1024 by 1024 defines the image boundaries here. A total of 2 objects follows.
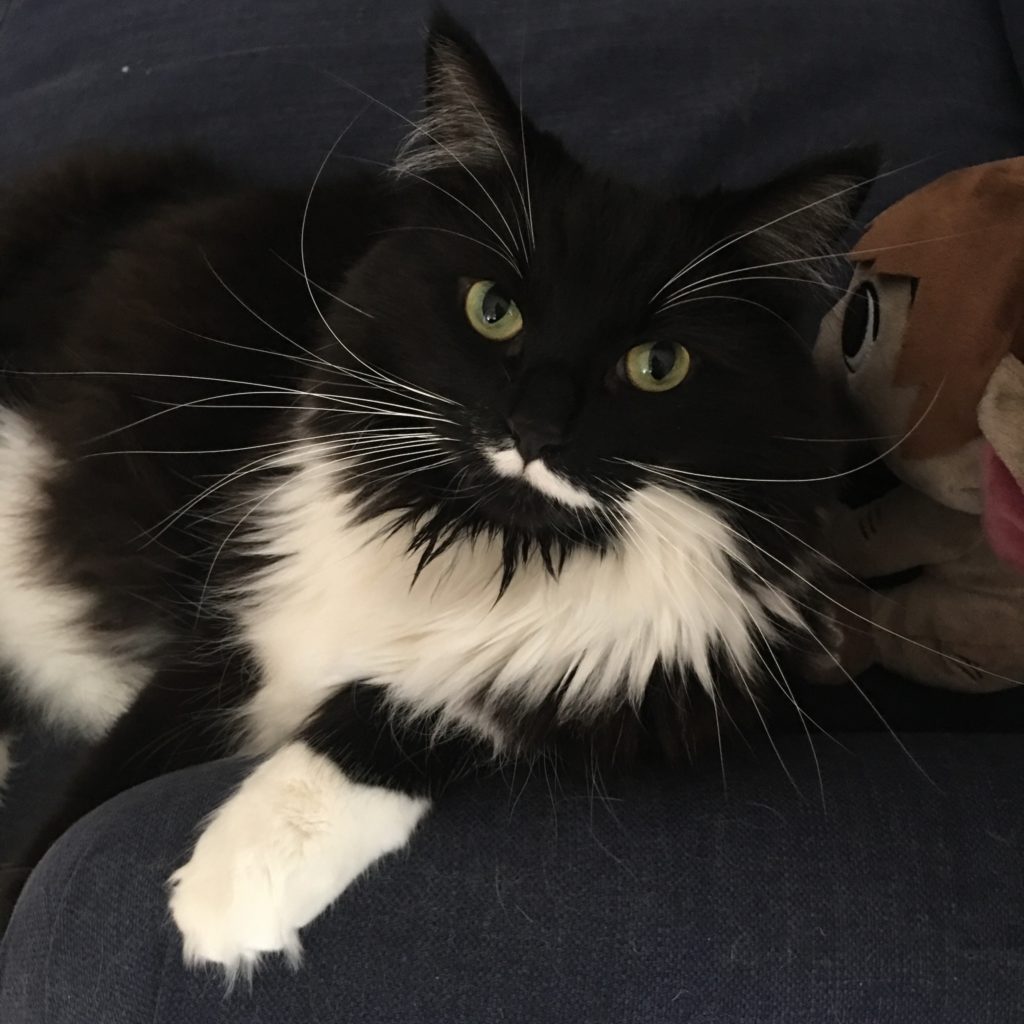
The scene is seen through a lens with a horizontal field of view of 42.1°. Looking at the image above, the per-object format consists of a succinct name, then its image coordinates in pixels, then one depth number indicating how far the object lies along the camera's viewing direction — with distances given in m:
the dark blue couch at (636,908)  0.33
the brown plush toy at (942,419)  0.35
